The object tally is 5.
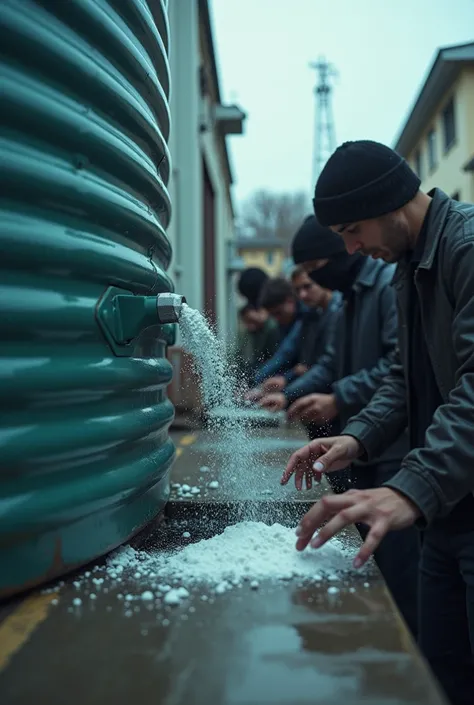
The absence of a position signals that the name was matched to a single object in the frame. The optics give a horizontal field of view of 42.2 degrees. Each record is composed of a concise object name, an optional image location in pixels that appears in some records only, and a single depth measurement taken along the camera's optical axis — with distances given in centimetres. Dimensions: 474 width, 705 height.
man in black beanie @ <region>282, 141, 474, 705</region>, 182
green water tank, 132
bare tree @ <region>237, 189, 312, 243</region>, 5084
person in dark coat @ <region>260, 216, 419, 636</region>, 294
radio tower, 3500
